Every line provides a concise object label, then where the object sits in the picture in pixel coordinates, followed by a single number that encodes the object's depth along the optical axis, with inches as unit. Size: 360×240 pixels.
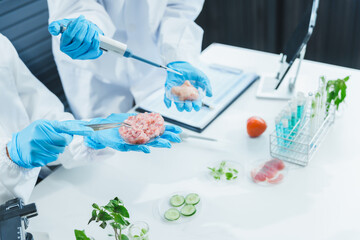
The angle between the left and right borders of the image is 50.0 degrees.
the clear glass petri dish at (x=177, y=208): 56.2
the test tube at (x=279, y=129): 63.6
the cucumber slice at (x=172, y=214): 55.7
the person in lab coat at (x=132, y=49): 72.6
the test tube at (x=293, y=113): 64.3
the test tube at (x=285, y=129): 62.9
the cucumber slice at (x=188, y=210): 56.1
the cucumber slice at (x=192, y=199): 57.8
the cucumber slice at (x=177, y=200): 57.9
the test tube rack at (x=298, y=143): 63.4
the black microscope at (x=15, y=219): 45.1
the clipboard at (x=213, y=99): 74.9
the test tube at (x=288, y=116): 64.3
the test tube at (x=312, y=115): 62.1
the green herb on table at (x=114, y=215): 45.6
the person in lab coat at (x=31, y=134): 50.9
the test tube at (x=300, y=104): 64.3
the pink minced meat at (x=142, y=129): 58.1
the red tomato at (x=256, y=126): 68.8
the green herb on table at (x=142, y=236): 50.1
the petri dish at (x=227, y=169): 62.2
